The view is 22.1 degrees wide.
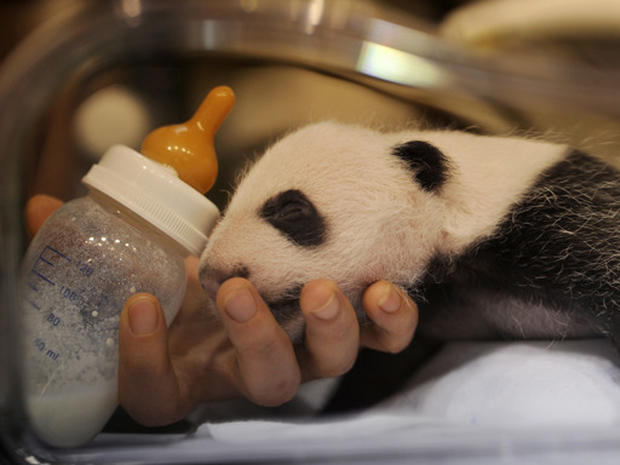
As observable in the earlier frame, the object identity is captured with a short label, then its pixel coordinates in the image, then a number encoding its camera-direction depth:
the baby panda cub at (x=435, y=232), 0.47
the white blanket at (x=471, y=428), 0.46
